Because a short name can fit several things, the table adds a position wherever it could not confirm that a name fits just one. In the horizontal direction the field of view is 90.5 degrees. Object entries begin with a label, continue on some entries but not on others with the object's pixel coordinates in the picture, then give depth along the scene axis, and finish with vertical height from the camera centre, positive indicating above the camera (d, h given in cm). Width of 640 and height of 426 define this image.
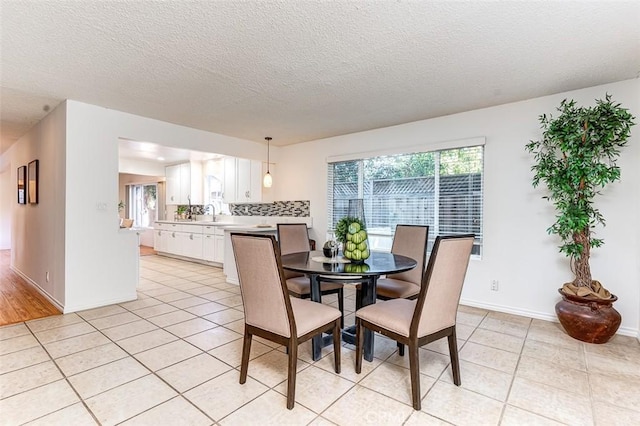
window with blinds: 377 +27
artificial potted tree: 263 +22
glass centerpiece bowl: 244 -20
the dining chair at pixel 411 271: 283 -52
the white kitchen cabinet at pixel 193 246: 639 -77
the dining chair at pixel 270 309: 181 -61
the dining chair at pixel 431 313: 183 -66
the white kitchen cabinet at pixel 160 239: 729 -73
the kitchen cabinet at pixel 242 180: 573 +53
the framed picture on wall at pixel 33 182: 422 +35
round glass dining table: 208 -41
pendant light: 512 +47
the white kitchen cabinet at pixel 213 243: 600 -67
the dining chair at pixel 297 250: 279 -44
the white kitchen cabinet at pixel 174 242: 688 -75
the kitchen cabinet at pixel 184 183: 701 +59
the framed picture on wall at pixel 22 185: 465 +33
